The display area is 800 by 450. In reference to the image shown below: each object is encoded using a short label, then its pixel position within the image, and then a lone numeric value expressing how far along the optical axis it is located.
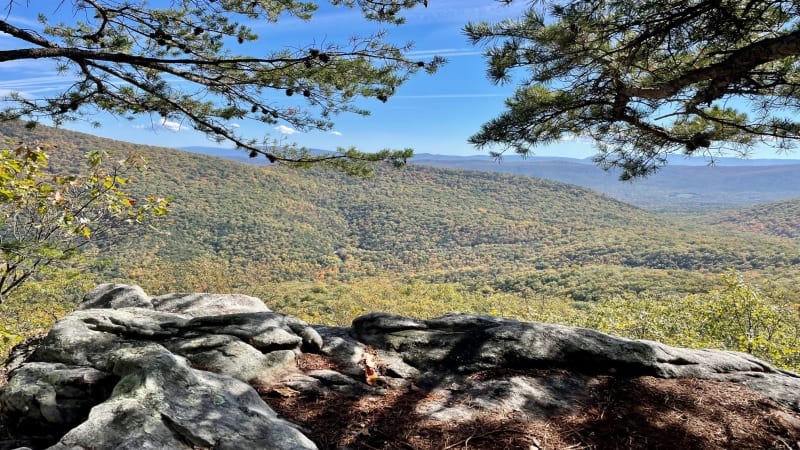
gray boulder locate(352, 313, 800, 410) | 4.07
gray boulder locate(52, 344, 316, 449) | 2.14
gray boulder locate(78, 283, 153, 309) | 5.61
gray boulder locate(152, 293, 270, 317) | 5.59
